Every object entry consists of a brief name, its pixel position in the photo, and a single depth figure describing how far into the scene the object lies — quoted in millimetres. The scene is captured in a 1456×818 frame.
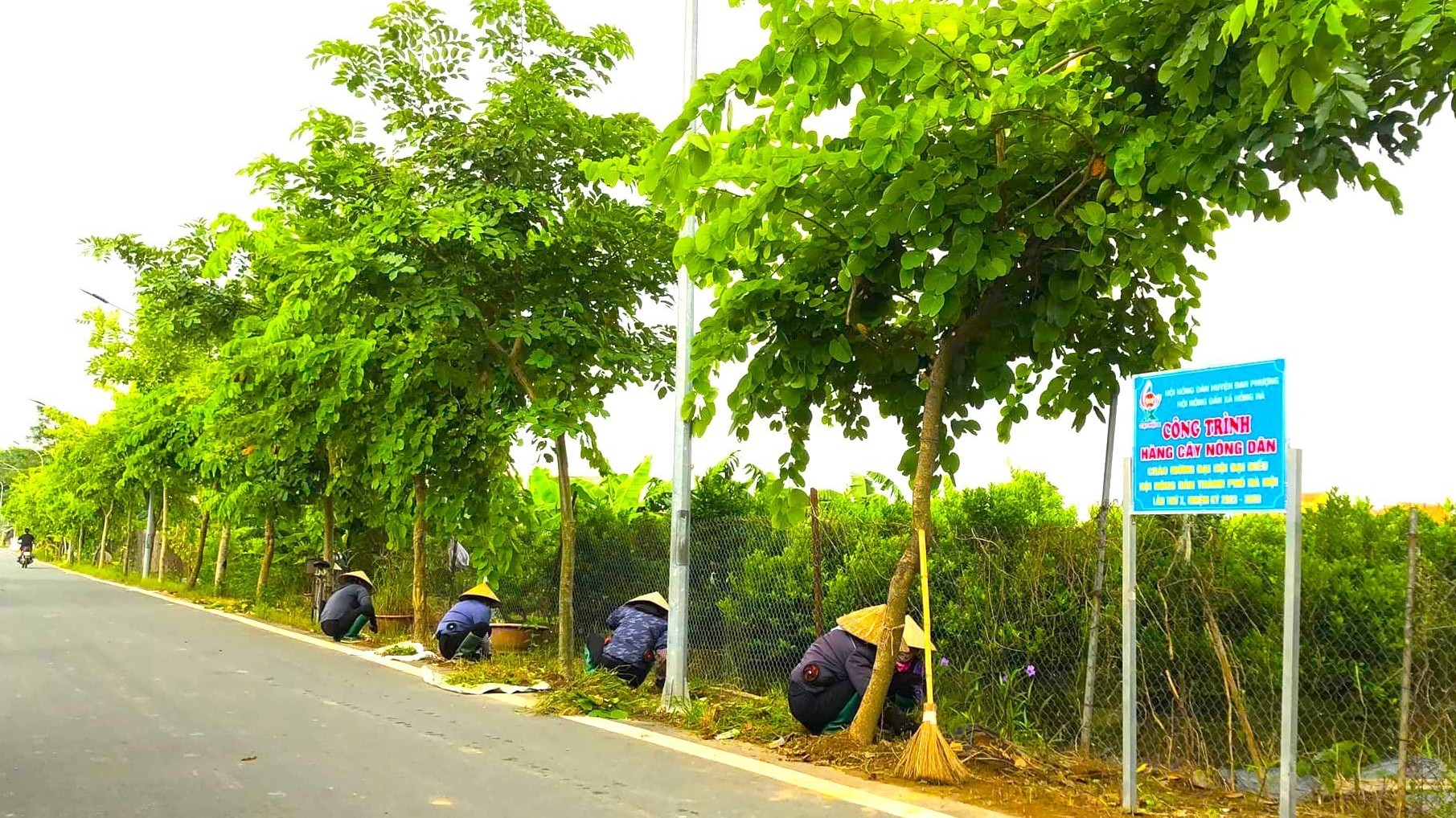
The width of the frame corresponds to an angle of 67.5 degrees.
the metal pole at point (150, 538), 35594
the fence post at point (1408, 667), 5863
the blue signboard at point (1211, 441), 5676
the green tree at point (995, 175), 5383
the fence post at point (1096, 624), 7512
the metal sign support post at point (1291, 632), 5477
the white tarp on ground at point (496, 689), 11070
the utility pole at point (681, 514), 9789
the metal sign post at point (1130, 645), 6367
